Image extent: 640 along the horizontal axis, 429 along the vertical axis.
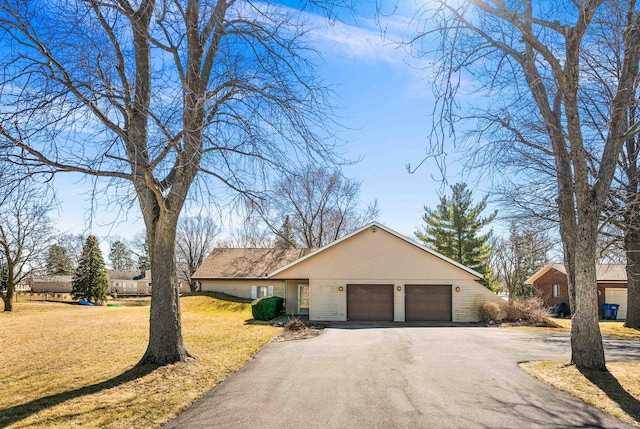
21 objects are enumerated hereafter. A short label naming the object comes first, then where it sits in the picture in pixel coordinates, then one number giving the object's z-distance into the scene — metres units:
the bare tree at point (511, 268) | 45.00
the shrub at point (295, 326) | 17.59
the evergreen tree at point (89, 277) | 40.19
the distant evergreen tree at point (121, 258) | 78.75
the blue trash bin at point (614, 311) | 27.69
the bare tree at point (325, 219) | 35.28
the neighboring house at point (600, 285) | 28.78
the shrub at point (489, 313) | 21.59
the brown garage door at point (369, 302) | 23.00
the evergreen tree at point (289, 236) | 35.36
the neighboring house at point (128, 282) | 65.88
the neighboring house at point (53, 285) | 60.59
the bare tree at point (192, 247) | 48.34
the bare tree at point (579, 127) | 8.28
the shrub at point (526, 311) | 21.08
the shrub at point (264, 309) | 22.42
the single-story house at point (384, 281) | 22.84
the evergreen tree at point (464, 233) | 38.03
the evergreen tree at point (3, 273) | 36.49
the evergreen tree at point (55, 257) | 30.98
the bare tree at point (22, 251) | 26.33
